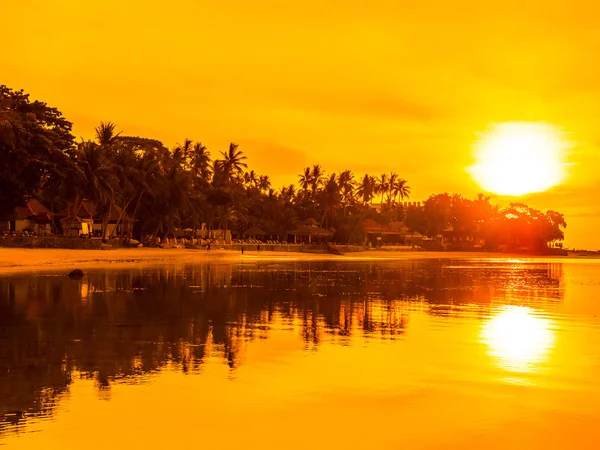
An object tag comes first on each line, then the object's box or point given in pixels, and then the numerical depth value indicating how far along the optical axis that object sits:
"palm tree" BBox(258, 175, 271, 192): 144.70
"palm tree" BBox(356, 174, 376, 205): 148.12
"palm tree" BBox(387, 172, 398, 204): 159.50
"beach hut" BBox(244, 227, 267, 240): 113.62
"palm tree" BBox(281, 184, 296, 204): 133.88
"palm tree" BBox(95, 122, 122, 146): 74.81
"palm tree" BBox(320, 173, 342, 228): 123.75
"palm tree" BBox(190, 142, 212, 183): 106.75
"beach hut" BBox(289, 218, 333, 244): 110.50
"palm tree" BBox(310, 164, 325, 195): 136.38
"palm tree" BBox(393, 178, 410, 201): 160.50
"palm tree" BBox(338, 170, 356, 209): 132.38
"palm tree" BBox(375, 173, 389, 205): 157.00
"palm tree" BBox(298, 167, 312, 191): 137.00
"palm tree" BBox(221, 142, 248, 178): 111.94
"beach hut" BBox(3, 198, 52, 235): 76.88
